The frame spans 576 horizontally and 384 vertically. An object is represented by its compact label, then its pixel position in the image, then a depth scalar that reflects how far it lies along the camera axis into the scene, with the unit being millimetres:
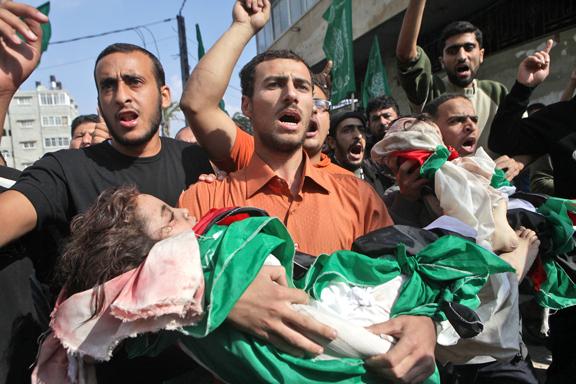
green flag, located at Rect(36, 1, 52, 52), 2576
